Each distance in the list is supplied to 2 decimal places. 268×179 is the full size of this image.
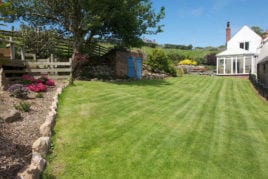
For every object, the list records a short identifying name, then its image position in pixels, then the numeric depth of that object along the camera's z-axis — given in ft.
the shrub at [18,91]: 21.07
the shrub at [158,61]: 64.27
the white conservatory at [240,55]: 83.43
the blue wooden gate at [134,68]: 51.98
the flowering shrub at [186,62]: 93.98
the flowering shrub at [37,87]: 24.04
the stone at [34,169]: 11.05
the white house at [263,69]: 49.25
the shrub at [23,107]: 18.25
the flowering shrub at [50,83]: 27.71
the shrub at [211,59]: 118.75
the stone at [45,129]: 15.19
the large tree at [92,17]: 38.01
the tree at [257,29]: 167.91
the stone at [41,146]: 13.30
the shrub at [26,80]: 26.55
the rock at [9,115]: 16.07
